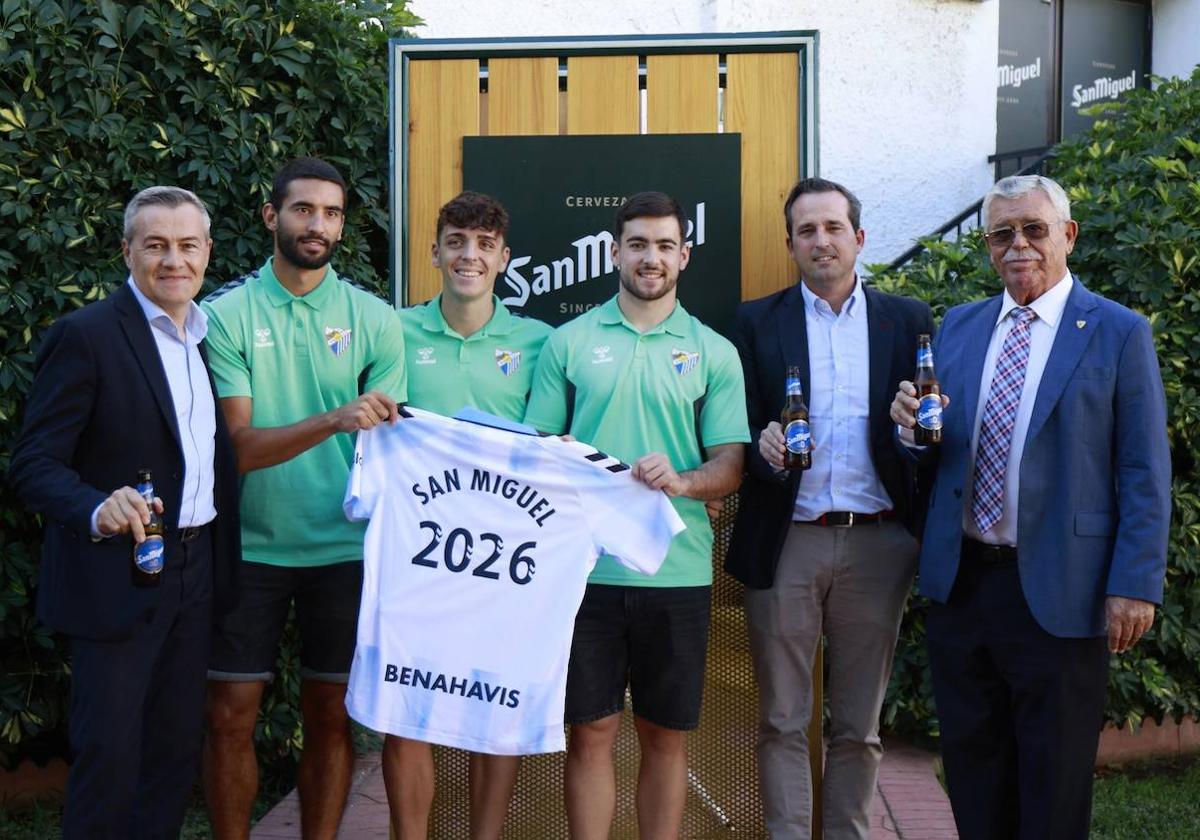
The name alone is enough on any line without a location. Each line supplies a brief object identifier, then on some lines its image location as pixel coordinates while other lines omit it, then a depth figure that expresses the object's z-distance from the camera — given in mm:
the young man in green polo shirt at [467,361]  3855
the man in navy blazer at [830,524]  3957
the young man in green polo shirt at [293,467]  3752
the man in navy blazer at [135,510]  3254
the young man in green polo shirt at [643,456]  3734
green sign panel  4477
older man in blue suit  3346
